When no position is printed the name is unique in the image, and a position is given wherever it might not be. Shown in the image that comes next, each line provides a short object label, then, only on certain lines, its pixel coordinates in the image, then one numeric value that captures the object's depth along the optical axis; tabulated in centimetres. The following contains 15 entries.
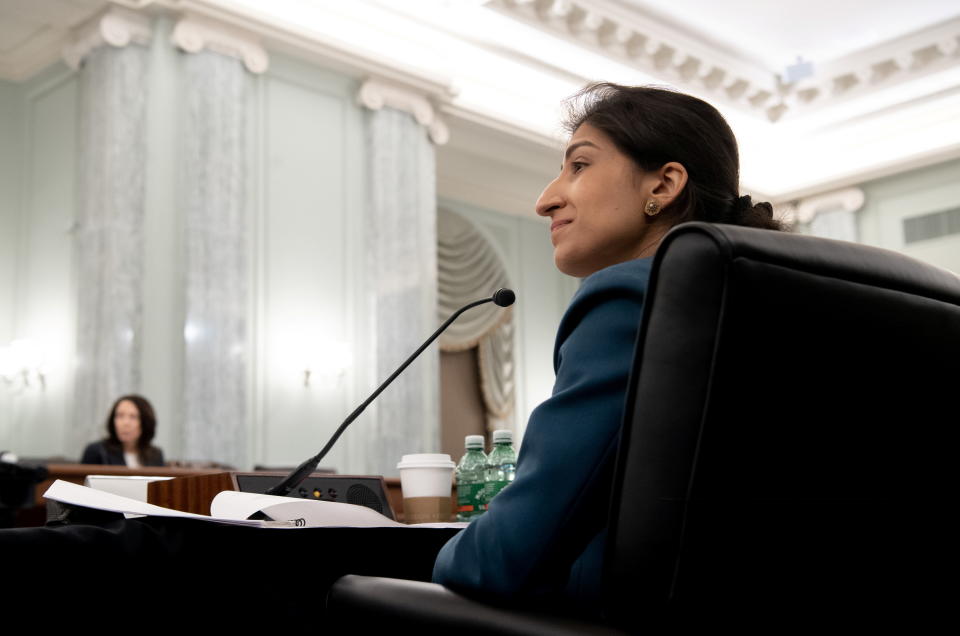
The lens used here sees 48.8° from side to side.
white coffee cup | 213
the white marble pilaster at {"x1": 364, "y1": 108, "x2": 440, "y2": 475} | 782
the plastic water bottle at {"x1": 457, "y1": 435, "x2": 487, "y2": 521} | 221
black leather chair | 91
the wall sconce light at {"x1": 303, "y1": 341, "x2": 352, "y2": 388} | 764
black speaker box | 183
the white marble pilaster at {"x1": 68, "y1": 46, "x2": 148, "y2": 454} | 675
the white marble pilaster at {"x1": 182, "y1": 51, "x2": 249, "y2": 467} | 682
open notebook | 129
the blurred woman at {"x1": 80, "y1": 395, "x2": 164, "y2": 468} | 627
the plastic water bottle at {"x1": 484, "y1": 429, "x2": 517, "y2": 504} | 220
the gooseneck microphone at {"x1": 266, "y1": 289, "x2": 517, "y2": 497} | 173
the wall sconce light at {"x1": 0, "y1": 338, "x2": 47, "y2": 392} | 777
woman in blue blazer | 109
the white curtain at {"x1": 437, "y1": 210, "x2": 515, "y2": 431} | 1098
